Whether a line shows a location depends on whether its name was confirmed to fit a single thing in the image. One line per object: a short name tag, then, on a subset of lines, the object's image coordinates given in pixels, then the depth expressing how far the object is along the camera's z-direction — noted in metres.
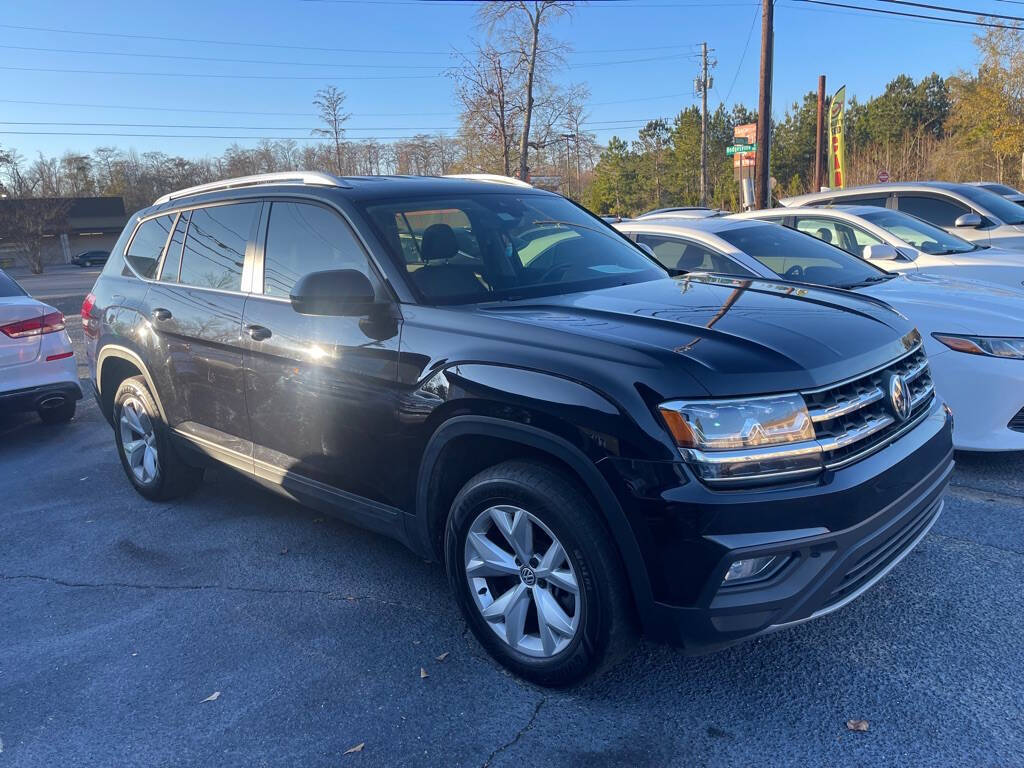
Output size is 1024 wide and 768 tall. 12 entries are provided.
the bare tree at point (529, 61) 28.16
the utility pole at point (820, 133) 30.02
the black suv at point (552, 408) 2.38
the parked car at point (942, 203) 9.61
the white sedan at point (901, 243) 6.99
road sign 17.89
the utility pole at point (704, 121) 42.90
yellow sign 24.72
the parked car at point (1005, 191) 13.79
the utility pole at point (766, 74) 16.03
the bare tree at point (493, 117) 29.38
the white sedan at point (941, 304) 4.47
